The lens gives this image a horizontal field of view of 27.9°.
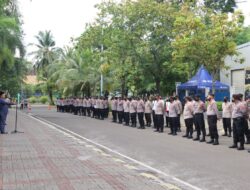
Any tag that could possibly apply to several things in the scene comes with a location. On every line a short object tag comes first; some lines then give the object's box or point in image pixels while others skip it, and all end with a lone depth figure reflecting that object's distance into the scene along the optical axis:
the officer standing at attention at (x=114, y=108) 31.11
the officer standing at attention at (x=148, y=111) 26.25
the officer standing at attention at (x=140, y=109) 26.07
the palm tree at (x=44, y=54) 76.12
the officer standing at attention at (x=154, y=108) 24.39
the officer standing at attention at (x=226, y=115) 20.66
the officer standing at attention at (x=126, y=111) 28.27
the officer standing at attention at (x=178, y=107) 22.52
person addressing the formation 21.58
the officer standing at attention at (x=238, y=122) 15.91
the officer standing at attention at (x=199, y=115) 19.05
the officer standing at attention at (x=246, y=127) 16.17
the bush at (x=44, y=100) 87.69
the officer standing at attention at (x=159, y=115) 23.23
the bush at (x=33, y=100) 88.09
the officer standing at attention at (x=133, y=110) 27.12
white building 36.81
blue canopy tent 31.52
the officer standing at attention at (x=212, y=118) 17.59
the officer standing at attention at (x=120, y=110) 30.09
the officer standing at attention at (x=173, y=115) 21.94
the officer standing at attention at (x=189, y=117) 20.27
